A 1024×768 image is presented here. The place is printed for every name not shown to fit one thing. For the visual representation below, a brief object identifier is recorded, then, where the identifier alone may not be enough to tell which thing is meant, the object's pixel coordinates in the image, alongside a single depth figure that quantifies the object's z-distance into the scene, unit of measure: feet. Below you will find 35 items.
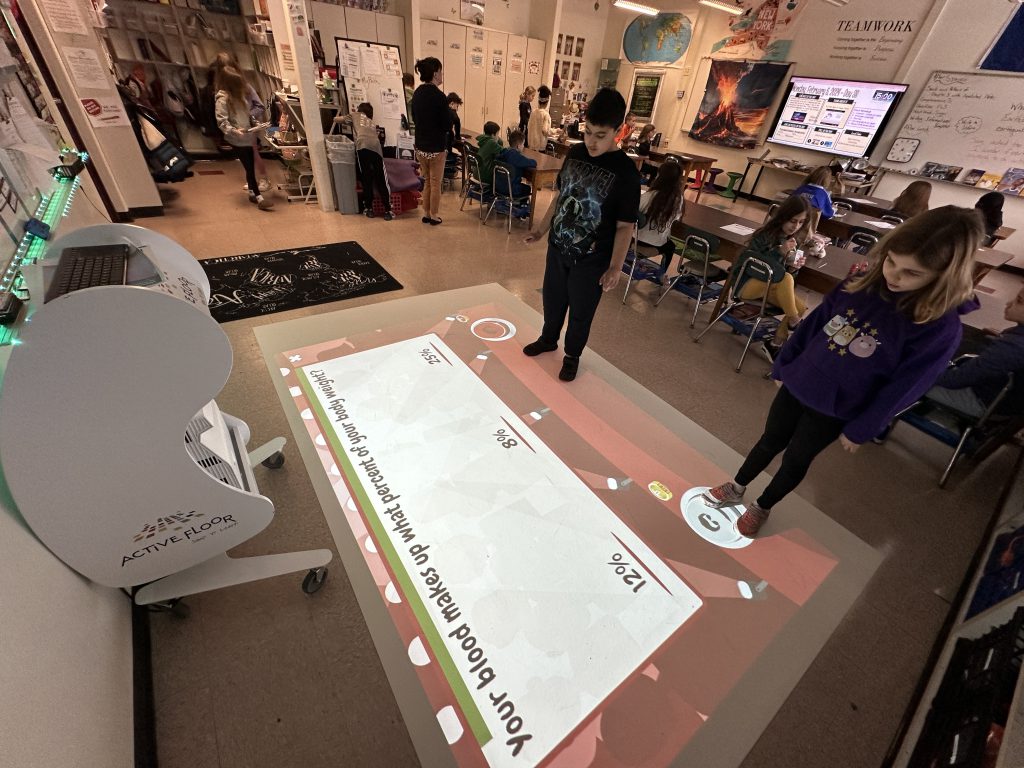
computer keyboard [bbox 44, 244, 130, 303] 3.37
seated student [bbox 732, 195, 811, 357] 8.51
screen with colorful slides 19.89
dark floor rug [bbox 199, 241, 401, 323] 10.41
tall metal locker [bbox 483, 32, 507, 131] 25.76
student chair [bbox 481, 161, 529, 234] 15.69
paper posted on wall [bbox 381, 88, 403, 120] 16.78
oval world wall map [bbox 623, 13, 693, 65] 26.61
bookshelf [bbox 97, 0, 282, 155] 18.40
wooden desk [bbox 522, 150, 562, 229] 15.97
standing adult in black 13.93
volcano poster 23.41
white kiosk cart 2.92
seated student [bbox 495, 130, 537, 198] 15.83
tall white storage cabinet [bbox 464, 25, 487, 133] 25.02
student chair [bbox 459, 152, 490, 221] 16.96
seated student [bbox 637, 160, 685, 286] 10.75
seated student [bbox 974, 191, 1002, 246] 12.28
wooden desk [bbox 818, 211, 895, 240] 12.80
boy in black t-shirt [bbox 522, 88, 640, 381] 6.47
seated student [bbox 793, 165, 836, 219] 11.58
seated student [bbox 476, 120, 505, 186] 16.25
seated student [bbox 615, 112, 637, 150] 26.53
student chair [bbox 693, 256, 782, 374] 9.16
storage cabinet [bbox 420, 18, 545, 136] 24.13
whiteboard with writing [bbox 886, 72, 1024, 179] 16.98
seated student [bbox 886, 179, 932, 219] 13.38
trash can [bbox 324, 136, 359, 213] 15.56
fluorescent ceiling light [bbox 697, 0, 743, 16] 21.78
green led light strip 3.75
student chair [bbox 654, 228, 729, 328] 10.29
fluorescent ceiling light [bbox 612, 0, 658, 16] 24.00
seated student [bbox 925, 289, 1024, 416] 6.19
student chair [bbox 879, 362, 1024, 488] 7.02
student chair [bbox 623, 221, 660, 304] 12.06
